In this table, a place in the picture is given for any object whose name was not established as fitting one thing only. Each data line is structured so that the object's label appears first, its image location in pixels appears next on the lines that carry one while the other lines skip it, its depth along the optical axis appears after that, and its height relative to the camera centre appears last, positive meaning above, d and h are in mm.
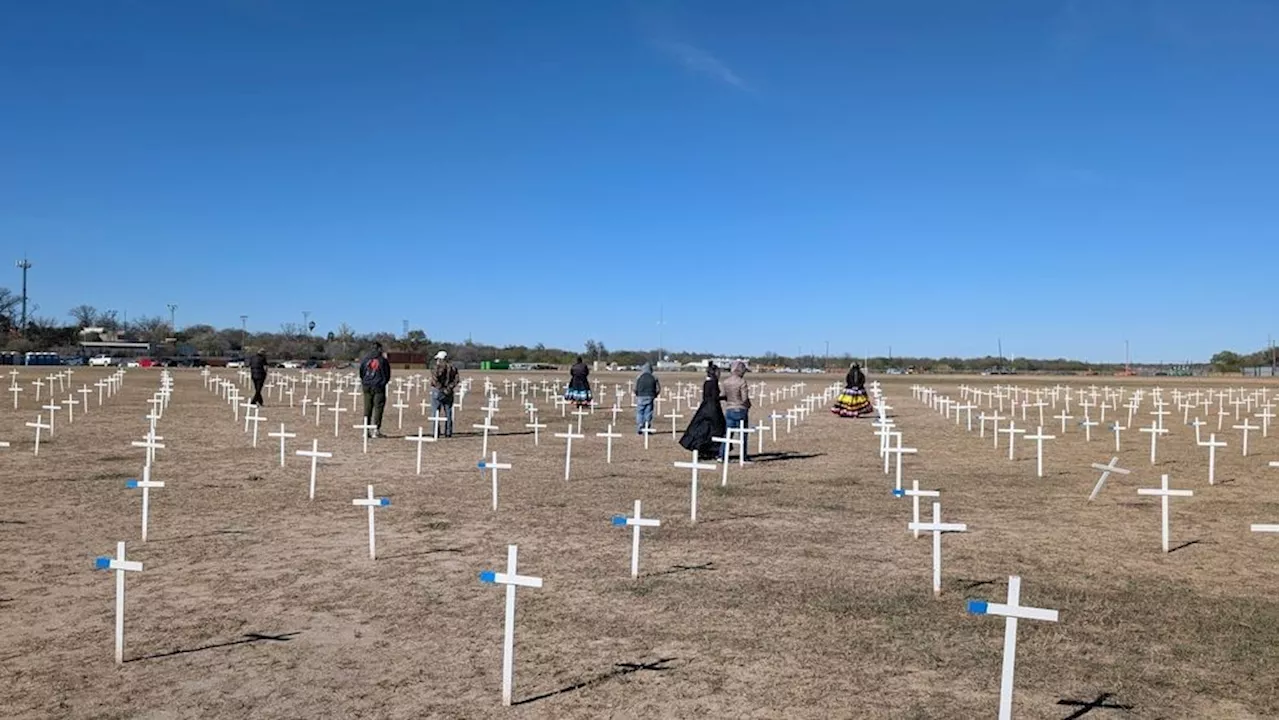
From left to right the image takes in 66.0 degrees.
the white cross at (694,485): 11336 -1380
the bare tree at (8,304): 120438 +5272
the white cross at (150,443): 13492 -1273
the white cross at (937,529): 8040 -1303
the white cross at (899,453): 14095 -1230
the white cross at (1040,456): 16188 -1345
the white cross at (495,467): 11470 -1264
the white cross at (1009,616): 5016 -1322
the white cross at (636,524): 8359 -1389
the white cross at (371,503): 9133 -1370
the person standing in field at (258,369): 30719 -490
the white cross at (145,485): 9353 -1323
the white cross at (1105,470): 13109 -1293
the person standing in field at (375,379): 21266 -487
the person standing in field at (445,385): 21406 -597
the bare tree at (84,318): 152250 +4772
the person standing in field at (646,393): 22567 -680
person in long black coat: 17531 -1034
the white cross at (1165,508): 10051 -1353
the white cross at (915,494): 9405 -1210
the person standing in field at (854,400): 32062 -1010
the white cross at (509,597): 5637 -1396
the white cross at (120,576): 6230 -1461
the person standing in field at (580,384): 30984 -707
